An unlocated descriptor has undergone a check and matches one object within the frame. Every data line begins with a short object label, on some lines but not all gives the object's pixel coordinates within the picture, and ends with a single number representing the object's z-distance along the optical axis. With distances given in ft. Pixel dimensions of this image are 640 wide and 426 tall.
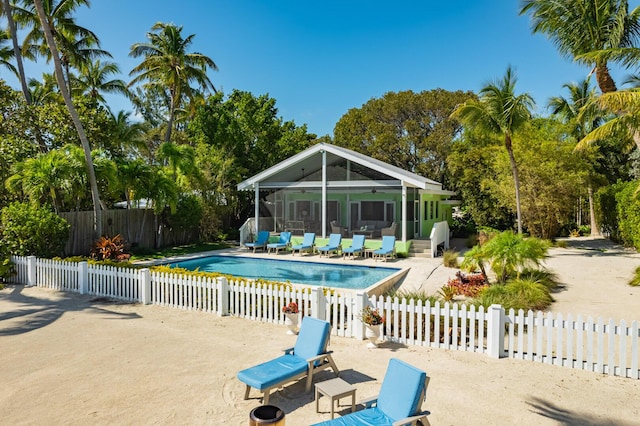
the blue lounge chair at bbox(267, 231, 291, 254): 67.92
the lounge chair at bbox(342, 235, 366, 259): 61.93
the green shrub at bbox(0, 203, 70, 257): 42.63
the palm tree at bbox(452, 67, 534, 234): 58.18
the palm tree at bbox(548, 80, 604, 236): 90.84
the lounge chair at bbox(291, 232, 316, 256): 66.54
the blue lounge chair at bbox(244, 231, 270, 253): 69.72
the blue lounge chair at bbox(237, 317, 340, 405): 16.39
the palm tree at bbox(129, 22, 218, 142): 81.66
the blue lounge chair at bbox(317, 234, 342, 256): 63.43
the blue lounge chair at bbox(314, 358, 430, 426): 13.25
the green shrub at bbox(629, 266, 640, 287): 35.92
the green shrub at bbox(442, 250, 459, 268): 51.75
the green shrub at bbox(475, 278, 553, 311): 28.24
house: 67.67
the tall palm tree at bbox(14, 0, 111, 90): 67.26
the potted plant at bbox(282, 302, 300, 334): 25.73
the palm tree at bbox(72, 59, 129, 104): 88.74
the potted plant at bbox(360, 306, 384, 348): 23.36
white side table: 15.06
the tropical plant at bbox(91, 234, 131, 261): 51.98
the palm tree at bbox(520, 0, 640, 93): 54.49
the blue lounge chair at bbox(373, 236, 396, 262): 59.98
